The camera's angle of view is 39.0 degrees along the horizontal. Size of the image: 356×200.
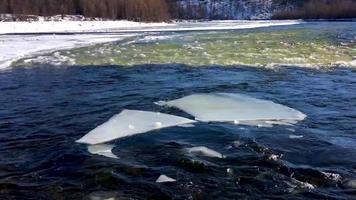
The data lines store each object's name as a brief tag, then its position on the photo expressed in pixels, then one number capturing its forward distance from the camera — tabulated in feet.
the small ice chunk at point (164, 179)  17.65
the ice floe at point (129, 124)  23.34
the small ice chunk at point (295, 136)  23.23
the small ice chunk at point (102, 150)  20.71
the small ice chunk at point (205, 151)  20.68
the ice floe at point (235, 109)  26.97
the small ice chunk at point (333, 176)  17.81
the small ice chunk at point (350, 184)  17.14
